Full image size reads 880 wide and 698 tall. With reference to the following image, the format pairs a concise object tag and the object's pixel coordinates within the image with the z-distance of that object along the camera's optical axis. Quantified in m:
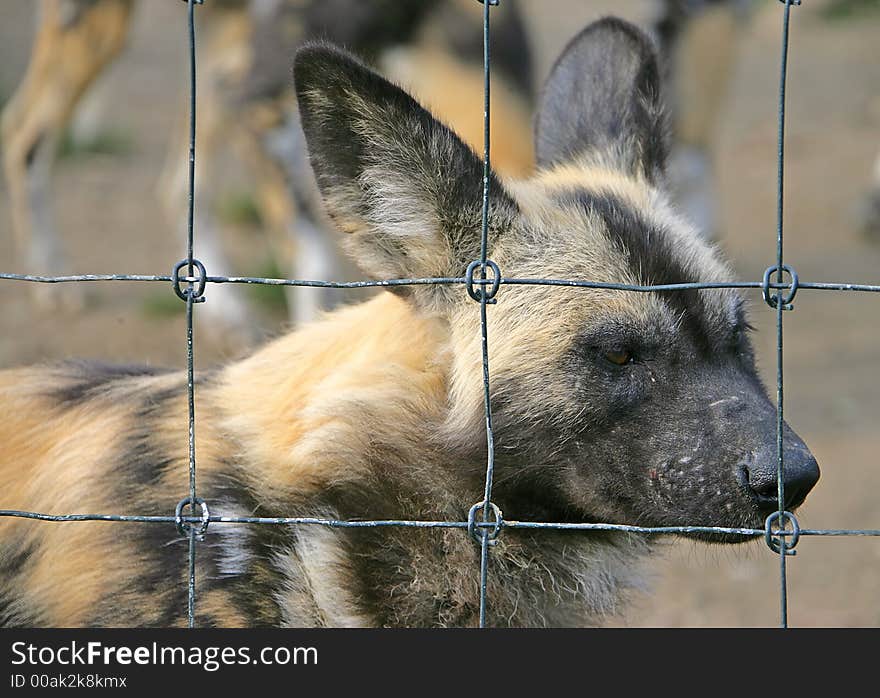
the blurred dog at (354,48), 11.25
